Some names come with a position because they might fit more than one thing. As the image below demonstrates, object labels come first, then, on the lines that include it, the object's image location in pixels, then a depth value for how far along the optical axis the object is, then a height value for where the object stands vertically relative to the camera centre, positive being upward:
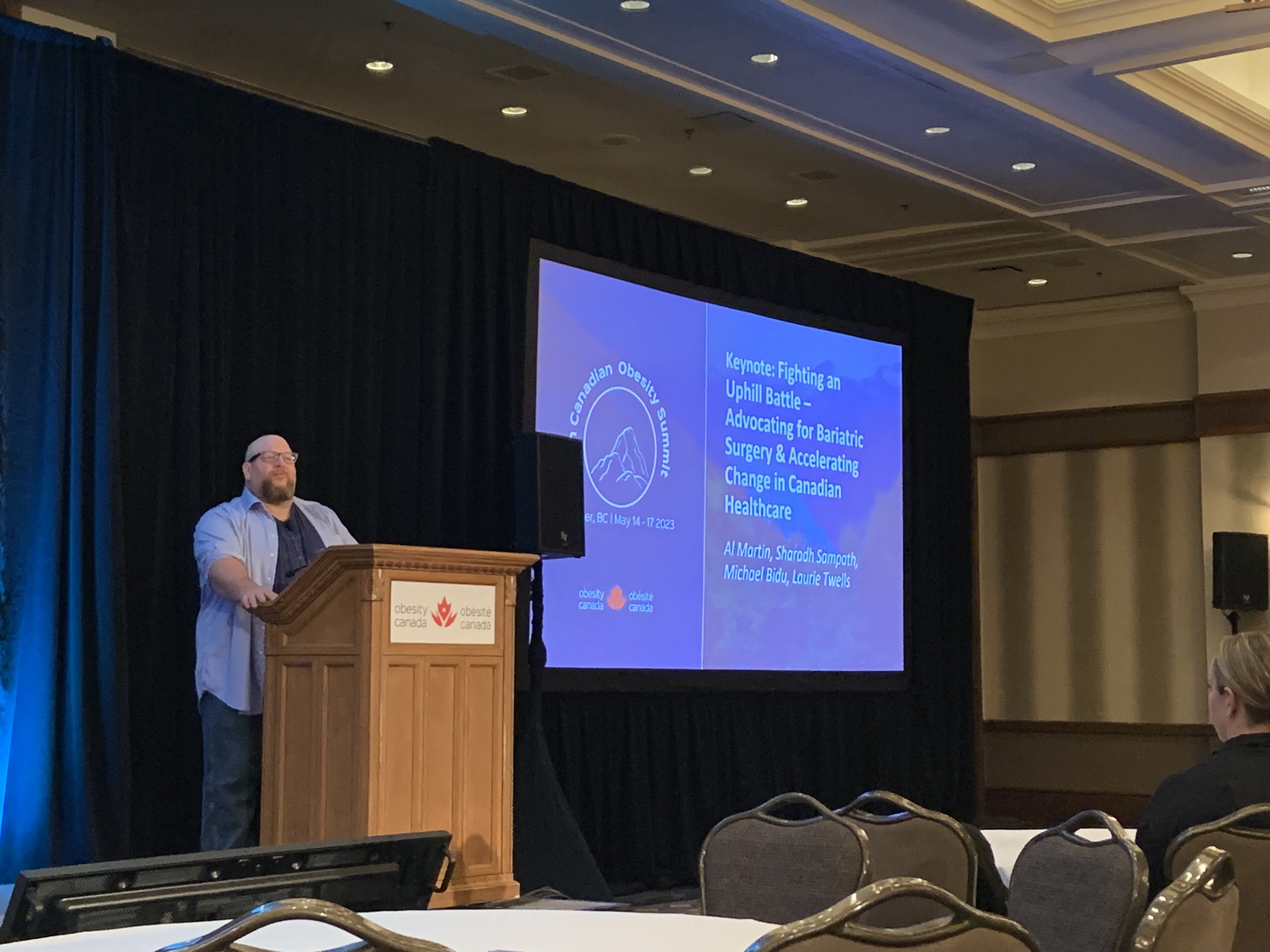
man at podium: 5.11 -0.04
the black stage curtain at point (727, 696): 6.83 -0.01
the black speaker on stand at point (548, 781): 6.22 -0.66
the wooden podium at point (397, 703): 4.69 -0.28
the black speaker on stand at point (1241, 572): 9.43 +0.24
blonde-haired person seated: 2.86 -0.27
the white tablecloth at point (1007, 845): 3.13 -0.48
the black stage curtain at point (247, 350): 5.62 +1.00
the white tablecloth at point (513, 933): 2.03 -0.43
